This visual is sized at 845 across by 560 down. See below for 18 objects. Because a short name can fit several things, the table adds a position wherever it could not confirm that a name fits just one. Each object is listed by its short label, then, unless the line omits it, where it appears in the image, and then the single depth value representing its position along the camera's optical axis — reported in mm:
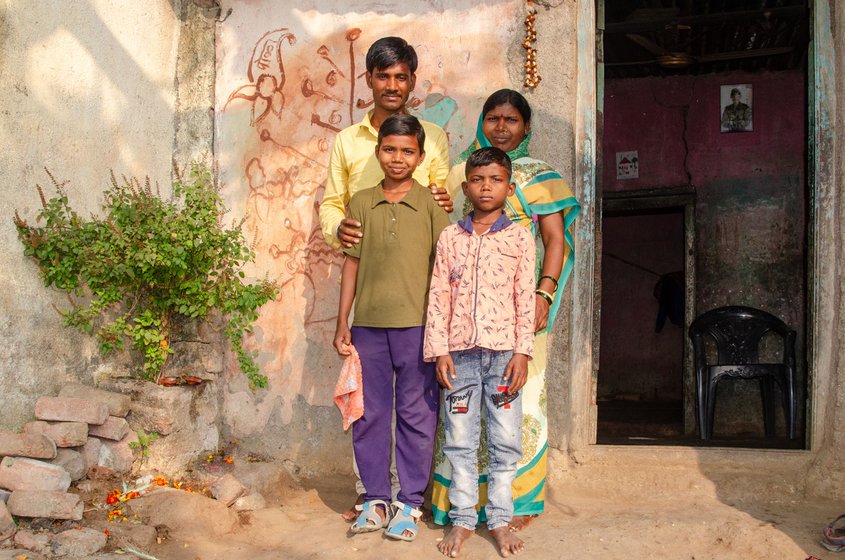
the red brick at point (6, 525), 3014
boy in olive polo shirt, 3369
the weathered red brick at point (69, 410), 3568
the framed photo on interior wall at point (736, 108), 7723
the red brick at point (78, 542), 3031
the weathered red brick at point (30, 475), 3193
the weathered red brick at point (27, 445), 3268
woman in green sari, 3398
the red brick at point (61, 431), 3520
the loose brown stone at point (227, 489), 3846
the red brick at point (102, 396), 3777
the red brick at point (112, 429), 3730
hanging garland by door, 4047
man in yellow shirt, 3617
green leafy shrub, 3695
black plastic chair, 6113
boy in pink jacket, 3178
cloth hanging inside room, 9234
